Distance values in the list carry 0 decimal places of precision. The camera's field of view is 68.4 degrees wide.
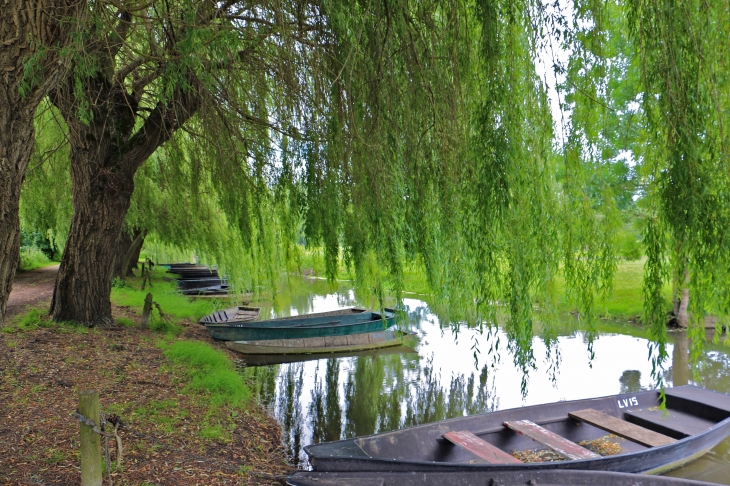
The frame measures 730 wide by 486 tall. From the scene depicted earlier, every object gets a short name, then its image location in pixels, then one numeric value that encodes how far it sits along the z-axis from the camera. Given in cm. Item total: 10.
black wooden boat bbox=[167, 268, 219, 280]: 2344
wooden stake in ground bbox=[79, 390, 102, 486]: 303
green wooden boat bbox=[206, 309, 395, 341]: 1072
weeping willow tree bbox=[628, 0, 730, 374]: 230
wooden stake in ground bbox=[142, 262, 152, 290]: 1589
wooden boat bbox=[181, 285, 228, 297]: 1766
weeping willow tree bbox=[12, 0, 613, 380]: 321
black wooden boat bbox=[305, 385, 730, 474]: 436
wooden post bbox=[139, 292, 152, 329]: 935
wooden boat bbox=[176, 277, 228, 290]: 2004
